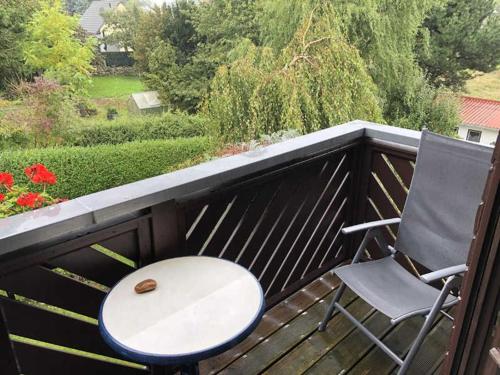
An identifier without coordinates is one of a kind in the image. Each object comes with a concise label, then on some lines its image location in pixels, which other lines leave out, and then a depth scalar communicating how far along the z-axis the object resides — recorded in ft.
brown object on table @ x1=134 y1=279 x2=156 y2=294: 3.92
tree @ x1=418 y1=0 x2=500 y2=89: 47.44
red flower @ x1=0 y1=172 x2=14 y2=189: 8.91
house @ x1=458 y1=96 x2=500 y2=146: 45.33
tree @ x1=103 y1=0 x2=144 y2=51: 70.79
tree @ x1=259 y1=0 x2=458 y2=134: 28.58
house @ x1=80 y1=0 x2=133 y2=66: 74.41
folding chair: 4.85
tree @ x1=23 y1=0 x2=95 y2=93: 46.73
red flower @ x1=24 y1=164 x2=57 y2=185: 8.72
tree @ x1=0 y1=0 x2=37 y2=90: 46.93
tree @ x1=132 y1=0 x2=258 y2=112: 50.24
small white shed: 53.78
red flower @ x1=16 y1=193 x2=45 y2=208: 9.59
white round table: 3.31
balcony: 3.66
